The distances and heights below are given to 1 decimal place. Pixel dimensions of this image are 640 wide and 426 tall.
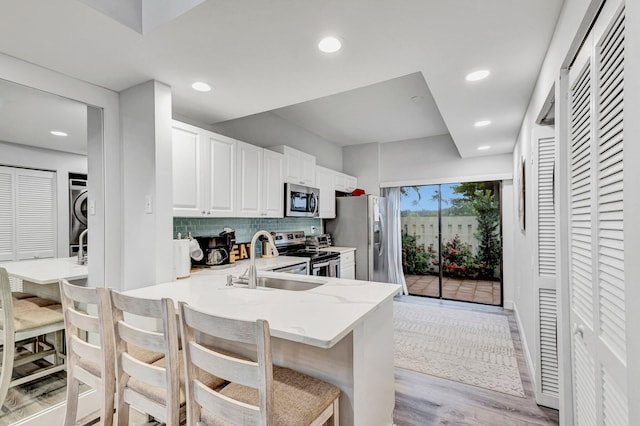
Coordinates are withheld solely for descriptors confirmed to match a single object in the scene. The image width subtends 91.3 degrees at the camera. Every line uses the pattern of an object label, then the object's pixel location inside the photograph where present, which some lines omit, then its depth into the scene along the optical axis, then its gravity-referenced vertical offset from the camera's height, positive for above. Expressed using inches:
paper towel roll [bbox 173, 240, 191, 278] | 97.0 -13.9
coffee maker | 119.8 -13.9
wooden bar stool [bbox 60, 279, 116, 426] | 58.0 -26.9
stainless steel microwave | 152.6 +6.5
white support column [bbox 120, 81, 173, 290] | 88.8 +8.7
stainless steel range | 150.3 -20.6
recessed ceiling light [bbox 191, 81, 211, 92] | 91.6 +38.3
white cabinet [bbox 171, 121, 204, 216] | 100.1 +14.8
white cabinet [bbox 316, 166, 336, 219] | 183.3 +12.6
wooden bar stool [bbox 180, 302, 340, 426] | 40.7 -26.4
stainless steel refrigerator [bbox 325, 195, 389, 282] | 192.7 -12.5
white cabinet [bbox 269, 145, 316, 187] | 154.1 +24.3
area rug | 104.9 -55.7
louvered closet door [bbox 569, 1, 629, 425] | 36.2 -1.9
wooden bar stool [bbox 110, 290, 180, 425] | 50.5 -26.0
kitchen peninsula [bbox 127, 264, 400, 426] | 53.7 -19.4
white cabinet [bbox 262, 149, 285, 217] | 140.0 +13.2
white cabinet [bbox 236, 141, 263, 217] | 126.2 +14.0
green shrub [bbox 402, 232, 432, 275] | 212.2 -31.3
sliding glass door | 194.9 -19.4
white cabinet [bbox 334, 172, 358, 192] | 201.7 +20.3
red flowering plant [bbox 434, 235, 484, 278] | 200.1 -32.1
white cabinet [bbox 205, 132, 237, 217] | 112.5 +14.6
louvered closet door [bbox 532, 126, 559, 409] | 84.4 -17.4
